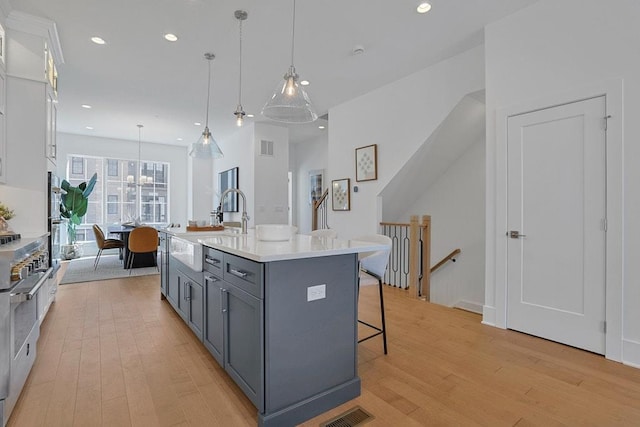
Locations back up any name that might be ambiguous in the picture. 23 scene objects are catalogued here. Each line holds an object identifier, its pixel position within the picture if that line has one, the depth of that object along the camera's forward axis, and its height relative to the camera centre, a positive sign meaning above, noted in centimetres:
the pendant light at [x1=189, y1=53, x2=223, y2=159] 382 +82
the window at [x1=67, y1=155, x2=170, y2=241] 807 +67
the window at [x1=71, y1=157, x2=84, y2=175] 790 +122
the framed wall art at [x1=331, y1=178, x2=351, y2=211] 539 +35
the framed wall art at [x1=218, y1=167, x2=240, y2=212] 751 +73
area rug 528 -107
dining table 614 -86
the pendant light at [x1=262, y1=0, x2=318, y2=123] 253 +94
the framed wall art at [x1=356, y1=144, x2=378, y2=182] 487 +83
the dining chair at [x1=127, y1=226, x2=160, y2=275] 550 -47
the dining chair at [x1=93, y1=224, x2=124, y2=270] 597 -56
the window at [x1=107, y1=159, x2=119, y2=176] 830 +125
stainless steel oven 167 -62
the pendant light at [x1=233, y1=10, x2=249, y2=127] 301 +193
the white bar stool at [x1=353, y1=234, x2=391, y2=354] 237 -37
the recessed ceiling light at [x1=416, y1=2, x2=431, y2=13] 288 +194
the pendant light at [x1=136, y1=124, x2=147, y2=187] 791 +127
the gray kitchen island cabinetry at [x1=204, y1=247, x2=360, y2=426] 161 -66
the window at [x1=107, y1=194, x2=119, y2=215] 835 +26
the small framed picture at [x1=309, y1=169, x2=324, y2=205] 816 +80
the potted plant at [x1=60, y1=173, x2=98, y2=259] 691 +15
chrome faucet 297 -7
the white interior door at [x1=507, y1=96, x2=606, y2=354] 253 -7
